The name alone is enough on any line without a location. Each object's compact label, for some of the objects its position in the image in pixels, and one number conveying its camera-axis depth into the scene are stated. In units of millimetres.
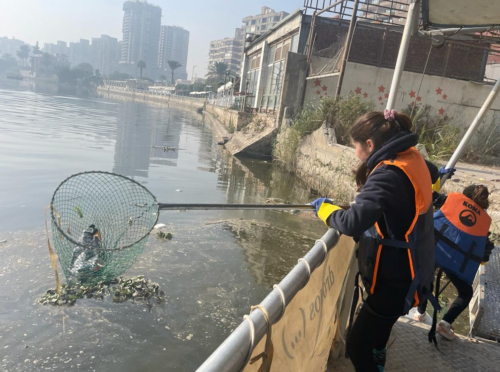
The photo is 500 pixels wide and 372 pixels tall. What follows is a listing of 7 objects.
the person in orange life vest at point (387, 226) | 1906
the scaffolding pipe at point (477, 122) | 4559
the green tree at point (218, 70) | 95188
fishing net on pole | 4230
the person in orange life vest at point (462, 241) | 3148
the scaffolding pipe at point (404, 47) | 4008
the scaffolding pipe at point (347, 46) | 12432
